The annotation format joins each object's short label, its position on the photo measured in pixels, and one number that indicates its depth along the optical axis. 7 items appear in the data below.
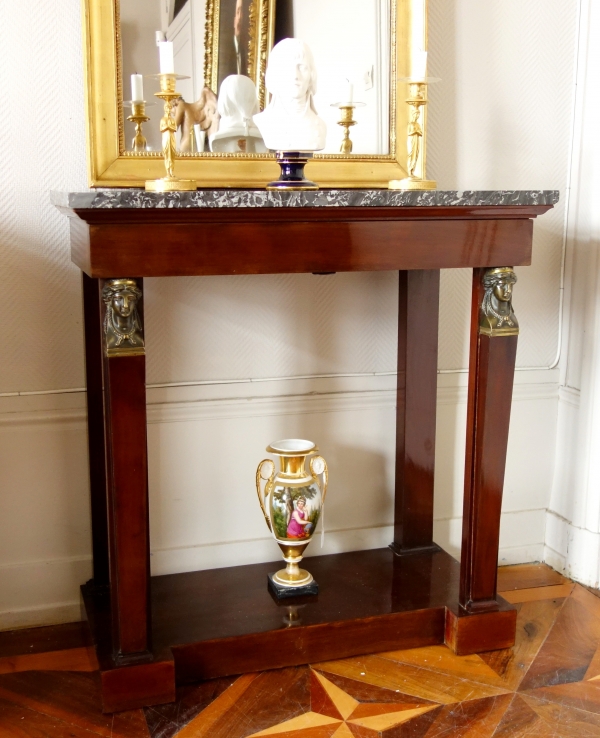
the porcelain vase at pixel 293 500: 1.87
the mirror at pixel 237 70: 1.80
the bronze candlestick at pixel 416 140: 1.78
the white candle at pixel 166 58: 1.55
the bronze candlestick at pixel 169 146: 1.58
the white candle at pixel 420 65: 1.78
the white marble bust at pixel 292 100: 1.68
